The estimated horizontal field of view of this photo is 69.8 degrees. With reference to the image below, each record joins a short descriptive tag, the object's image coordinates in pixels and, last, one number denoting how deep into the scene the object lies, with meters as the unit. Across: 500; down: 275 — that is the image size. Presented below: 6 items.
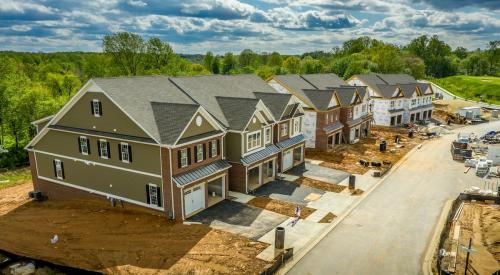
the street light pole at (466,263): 18.58
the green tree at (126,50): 69.25
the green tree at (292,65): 116.42
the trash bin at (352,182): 32.47
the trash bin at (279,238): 21.48
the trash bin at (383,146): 48.34
